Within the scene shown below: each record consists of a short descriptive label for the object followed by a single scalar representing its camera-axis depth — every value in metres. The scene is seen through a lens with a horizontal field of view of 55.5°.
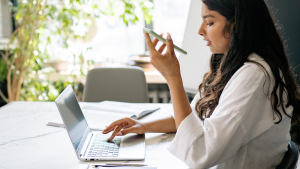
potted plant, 2.43
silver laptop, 0.90
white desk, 0.88
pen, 0.87
